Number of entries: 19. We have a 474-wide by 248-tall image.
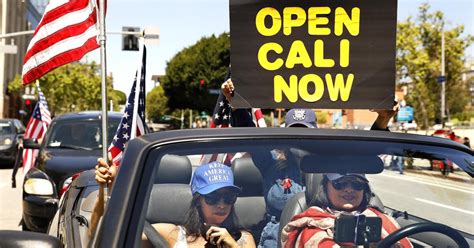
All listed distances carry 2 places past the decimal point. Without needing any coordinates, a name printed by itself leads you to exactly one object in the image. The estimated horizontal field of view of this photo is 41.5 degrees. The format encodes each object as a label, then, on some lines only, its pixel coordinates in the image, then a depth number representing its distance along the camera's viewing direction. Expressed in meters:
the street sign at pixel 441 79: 30.06
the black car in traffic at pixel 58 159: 6.54
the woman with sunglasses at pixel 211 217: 2.20
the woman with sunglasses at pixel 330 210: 2.29
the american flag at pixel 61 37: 5.60
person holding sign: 2.33
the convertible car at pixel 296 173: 2.09
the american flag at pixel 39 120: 12.47
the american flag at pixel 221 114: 5.24
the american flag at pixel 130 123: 5.01
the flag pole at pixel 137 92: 4.96
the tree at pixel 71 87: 54.00
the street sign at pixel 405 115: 26.44
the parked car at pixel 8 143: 19.00
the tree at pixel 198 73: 63.17
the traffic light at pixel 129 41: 20.24
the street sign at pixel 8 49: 18.96
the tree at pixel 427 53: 36.82
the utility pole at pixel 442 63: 31.52
